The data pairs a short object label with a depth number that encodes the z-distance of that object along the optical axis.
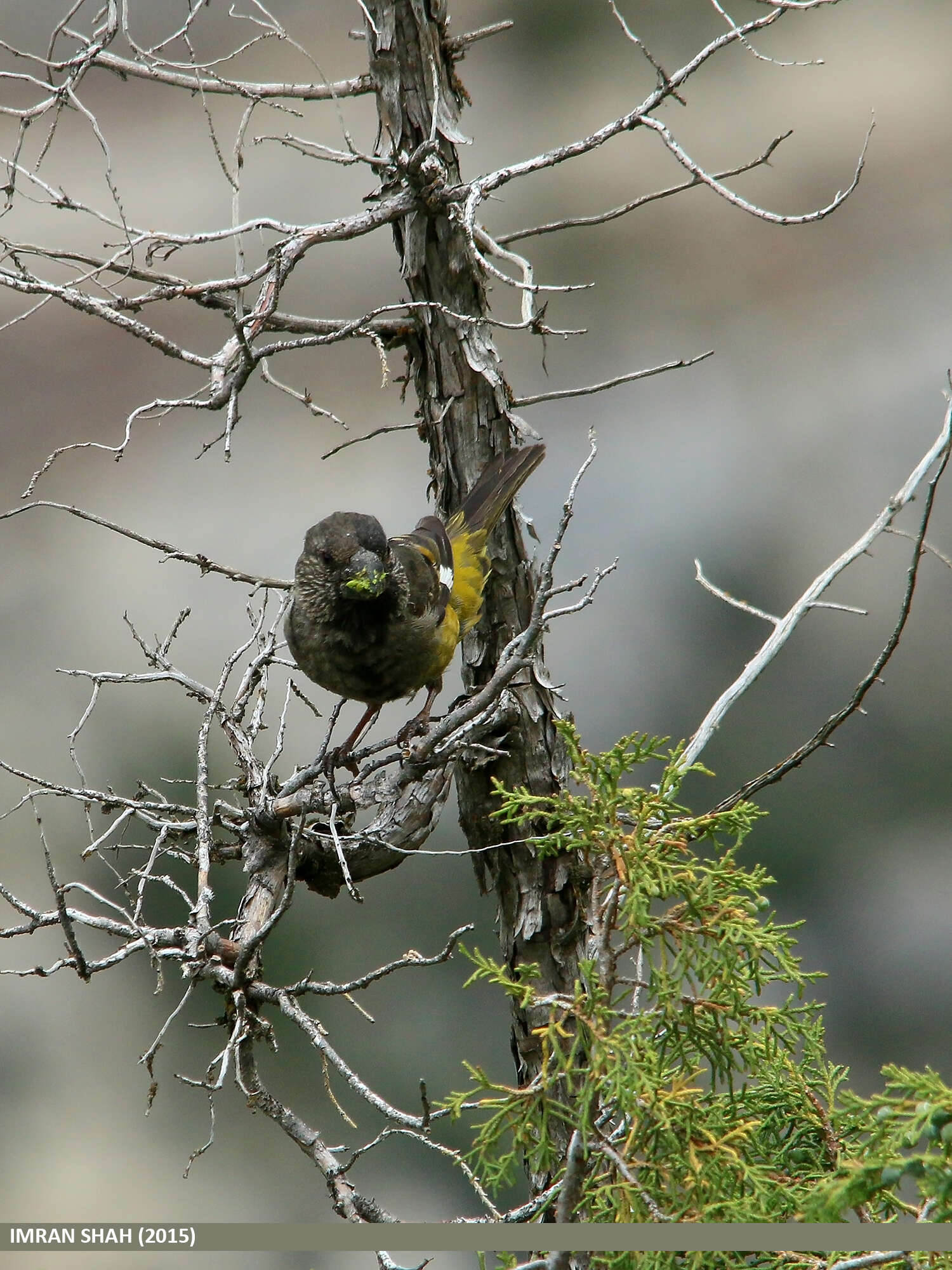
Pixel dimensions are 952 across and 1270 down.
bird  10.50
